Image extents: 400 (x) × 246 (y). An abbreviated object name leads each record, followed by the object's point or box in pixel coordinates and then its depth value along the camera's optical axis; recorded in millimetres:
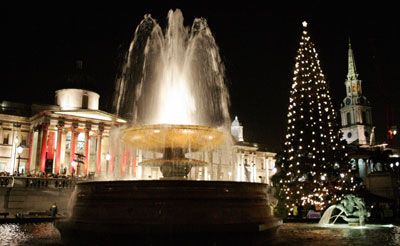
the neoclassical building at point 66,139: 43531
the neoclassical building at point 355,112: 88812
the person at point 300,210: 24777
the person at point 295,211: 24931
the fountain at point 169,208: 8328
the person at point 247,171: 69250
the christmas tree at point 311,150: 25812
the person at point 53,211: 20672
